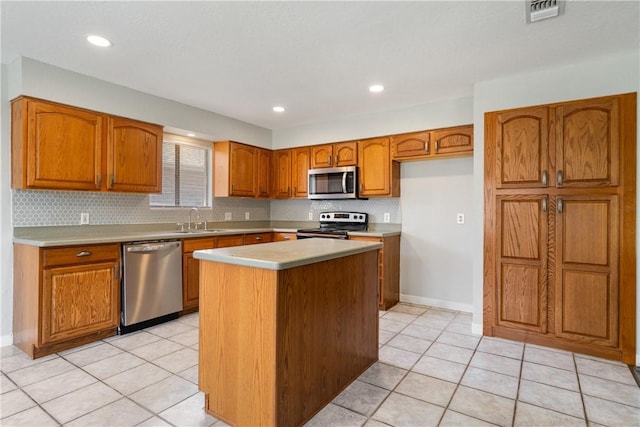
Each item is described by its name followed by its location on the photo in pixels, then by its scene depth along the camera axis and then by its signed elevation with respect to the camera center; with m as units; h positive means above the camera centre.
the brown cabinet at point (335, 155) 4.51 +0.82
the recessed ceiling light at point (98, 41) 2.42 +1.27
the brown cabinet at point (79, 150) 2.77 +0.58
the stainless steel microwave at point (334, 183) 4.43 +0.42
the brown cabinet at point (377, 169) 4.22 +0.57
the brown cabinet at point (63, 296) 2.64 -0.71
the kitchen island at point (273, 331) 1.67 -0.65
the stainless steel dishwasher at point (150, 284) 3.14 -0.71
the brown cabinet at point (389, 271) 3.94 -0.70
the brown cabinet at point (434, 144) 3.73 +0.83
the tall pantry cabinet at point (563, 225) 2.67 -0.09
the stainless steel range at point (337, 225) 4.32 -0.16
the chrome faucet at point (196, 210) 4.34 +0.01
